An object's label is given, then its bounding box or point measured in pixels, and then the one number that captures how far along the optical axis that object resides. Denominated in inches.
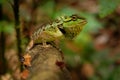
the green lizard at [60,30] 24.8
